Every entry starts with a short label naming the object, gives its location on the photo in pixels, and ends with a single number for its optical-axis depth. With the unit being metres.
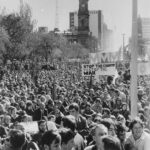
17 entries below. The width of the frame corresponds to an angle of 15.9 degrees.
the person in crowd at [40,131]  8.81
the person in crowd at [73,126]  7.33
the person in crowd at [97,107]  14.21
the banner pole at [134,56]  12.38
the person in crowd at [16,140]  6.00
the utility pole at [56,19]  154.15
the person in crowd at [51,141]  5.86
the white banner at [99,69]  22.83
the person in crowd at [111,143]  5.48
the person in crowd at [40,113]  13.53
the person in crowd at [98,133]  6.80
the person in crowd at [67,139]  6.29
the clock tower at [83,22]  170.38
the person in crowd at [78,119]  9.65
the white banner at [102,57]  24.07
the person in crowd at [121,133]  8.12
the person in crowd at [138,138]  7.30
